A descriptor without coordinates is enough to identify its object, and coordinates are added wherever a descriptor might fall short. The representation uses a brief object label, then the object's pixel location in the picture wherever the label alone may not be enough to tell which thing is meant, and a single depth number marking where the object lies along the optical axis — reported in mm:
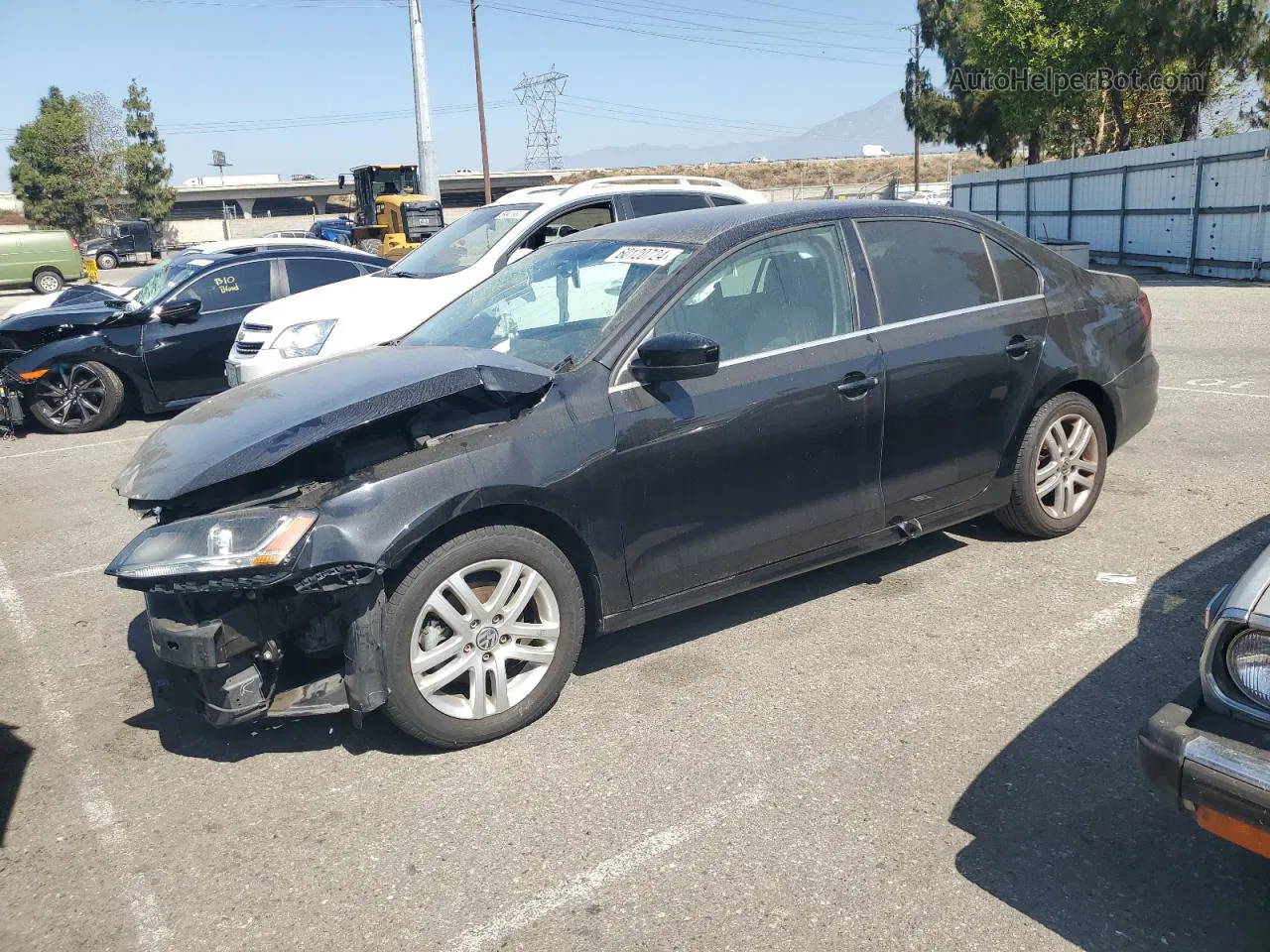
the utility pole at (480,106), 41750
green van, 31281
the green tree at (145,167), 59125
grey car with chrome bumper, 2230
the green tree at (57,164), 54844
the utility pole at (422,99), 27922
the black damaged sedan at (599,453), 3295
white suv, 7824
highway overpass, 98688
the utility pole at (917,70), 50062
